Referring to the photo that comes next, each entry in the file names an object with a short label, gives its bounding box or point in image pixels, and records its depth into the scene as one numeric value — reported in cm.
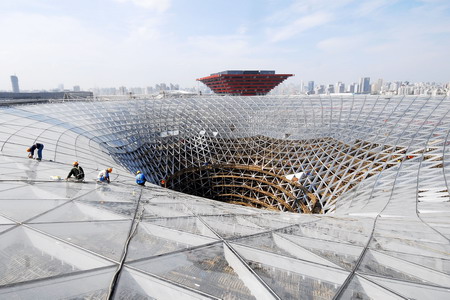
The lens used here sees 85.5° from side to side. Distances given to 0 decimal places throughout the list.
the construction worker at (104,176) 1323
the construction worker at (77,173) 1232
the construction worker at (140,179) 1503
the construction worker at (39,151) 1535
